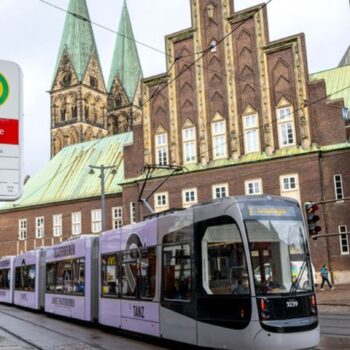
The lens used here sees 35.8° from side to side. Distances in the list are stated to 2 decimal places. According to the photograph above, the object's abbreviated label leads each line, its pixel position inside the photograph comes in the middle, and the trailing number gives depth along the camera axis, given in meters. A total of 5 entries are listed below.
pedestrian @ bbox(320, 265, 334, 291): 28.77
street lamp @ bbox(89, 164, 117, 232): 32.06
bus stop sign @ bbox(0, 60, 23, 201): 4.79
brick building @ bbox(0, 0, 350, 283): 32.50
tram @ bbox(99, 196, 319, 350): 10.07
